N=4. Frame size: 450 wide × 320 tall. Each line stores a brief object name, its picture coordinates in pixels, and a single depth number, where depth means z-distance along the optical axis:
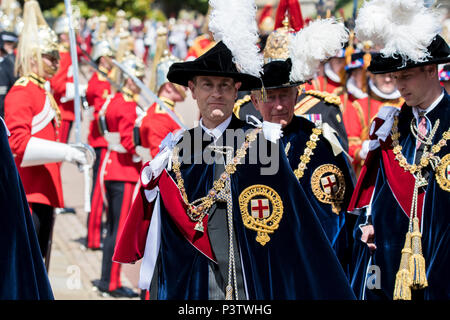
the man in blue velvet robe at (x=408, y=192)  9.02
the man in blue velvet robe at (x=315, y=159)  10.55
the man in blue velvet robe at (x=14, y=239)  6.81
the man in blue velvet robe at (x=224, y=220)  8.11
